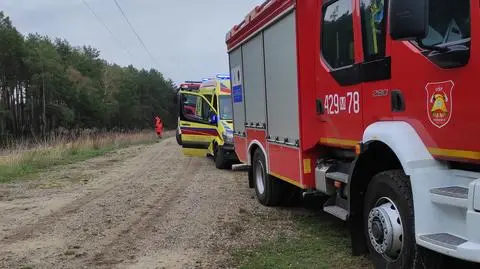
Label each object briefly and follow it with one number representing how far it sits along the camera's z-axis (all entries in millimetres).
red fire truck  3779
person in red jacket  46931
